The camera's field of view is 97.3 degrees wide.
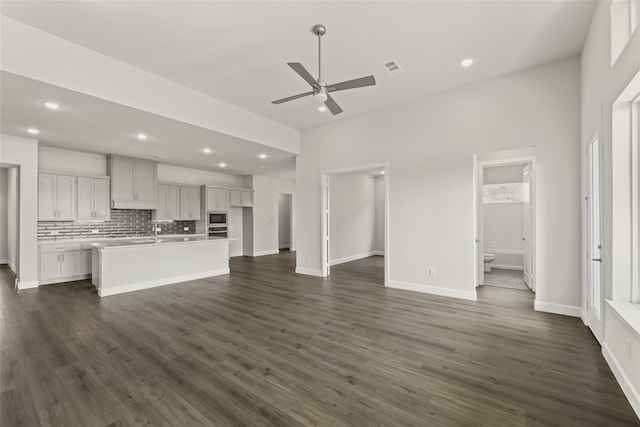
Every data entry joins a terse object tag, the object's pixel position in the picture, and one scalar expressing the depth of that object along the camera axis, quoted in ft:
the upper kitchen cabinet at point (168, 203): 24.75
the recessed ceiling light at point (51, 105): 11.85
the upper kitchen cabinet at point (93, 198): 20.21
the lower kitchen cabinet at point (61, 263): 18.29
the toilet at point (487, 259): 19.70
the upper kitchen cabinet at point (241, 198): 29.99
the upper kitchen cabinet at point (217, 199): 28.02
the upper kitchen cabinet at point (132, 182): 21.68
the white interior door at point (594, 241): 9.66
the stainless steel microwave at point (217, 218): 28.50
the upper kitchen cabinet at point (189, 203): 26.55
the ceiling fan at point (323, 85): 9.36
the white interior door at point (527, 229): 16.61
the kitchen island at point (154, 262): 16.11
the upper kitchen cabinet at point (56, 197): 18.56
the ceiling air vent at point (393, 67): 12.19
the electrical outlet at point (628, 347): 6.44
